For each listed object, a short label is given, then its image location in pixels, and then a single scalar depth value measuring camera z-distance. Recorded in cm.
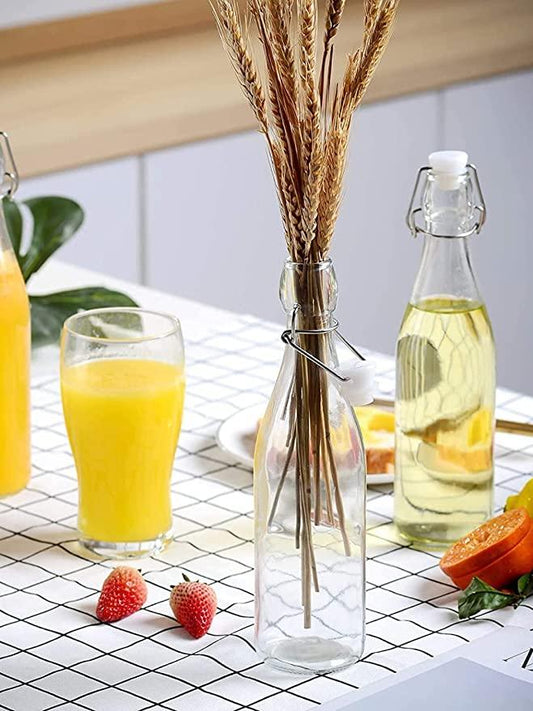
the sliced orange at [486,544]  160
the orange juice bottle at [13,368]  177
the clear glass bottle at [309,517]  149
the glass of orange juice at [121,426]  169
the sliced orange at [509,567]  160
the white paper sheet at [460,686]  147
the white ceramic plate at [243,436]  180
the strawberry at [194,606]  156
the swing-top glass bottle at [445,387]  168
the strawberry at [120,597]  159
